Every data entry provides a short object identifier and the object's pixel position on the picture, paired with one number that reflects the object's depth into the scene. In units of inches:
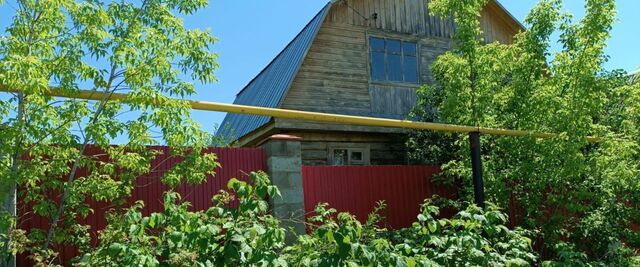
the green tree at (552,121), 259.0
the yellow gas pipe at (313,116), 163.6
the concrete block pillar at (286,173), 238.1
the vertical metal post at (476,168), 259.0
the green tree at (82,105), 145.4
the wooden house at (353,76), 421.1
